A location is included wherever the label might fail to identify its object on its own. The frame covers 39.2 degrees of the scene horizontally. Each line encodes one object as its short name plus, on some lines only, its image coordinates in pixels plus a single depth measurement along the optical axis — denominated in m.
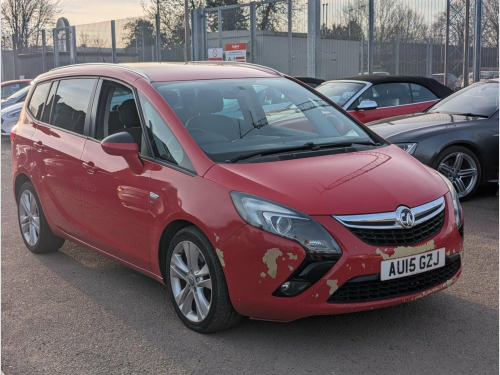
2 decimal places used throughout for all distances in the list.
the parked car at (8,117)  17.38
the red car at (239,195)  3.77
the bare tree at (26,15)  45.47
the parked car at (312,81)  14.82
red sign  21.90
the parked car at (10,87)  21.38
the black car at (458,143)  7.93
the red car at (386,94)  11.42
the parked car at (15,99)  19.09
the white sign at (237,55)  21.97
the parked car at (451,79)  17.47
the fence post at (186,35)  23.22
